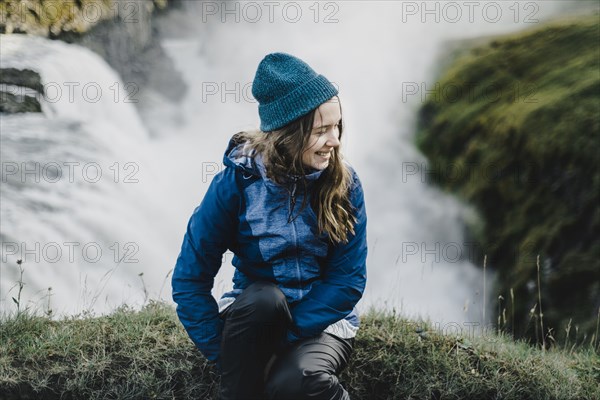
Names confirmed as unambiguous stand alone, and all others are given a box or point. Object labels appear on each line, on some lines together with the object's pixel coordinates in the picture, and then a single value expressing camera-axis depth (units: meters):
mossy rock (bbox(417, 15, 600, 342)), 7.22
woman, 3.00
